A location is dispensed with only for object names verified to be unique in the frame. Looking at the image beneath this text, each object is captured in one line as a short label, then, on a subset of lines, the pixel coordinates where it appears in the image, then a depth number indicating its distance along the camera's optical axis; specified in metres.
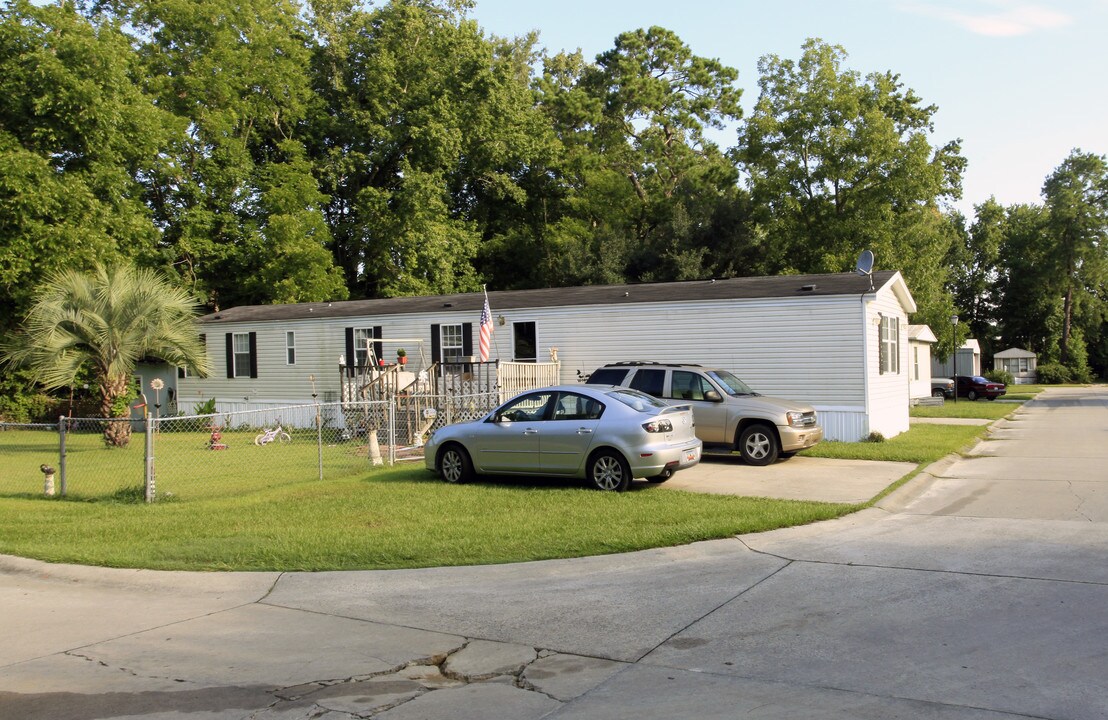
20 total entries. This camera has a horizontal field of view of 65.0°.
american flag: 20.72
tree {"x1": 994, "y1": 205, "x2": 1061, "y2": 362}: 66.56
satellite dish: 19.08
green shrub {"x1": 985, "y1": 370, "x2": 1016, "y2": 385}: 53.28
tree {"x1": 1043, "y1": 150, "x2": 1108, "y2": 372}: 59.06
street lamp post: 37.08
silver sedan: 11.60
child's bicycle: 19.83
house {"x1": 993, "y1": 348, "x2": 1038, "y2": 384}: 67.56
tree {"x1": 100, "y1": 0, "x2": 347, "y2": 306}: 36.16
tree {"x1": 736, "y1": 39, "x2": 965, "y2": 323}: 35.91
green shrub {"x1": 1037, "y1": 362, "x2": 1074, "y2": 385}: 64.94
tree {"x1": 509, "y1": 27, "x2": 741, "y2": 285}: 39.69
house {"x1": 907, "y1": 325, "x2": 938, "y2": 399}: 38.12
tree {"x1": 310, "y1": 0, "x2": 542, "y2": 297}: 39.66
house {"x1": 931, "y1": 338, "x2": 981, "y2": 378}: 54.62
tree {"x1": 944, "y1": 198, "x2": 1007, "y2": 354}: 73.12
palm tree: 20.12
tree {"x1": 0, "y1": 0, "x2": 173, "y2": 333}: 26.66
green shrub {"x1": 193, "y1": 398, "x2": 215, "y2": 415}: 28.22
